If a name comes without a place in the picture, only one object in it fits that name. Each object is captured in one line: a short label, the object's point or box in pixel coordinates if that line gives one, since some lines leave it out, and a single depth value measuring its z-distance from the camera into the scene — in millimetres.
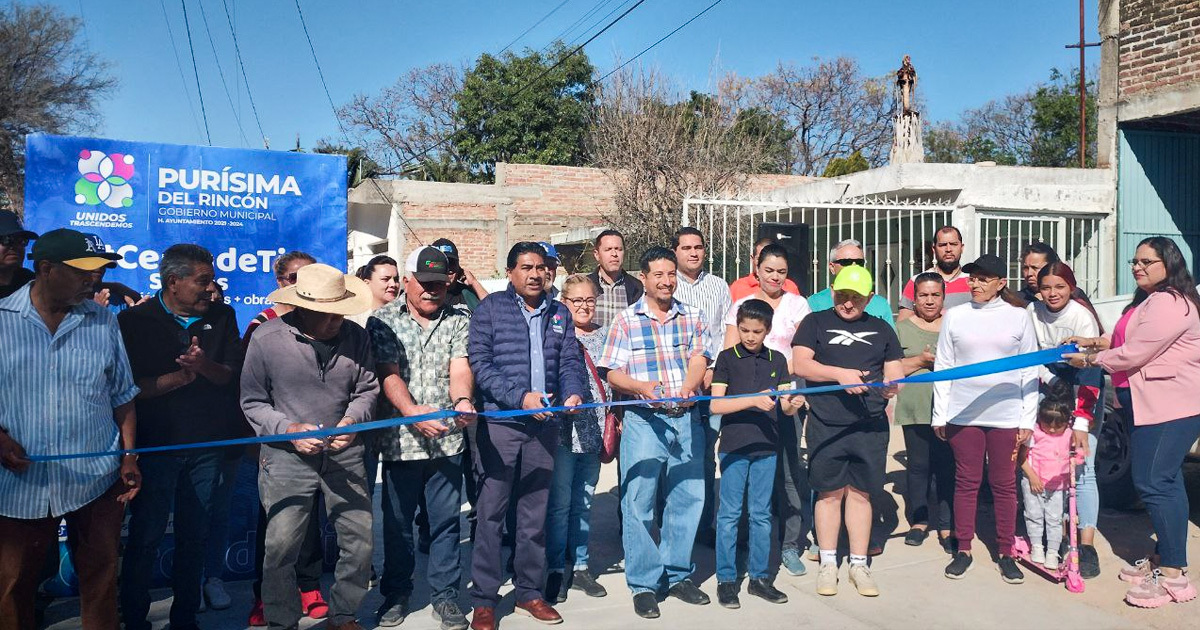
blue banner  5852
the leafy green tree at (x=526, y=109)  29047
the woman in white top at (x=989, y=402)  5449
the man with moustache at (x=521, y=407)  4727
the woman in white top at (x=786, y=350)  5823
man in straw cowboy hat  4301
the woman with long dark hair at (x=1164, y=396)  4965
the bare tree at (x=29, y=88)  27312
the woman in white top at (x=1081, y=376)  5539
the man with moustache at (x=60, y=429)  3777
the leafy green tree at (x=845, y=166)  24844
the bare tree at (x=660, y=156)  19672
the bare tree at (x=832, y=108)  40125
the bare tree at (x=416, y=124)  37562
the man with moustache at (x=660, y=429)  5098
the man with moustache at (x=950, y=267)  6848
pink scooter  5238
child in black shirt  5199
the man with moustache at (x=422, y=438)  4715
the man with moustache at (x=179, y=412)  4398
